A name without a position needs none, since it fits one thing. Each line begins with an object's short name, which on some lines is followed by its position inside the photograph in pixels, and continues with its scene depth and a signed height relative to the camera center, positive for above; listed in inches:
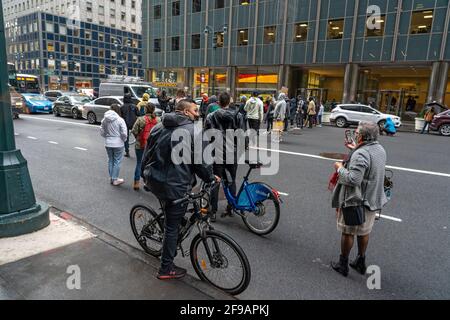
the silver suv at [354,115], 788.7 -29.0
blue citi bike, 181.0 -61.8
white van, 796.6 +9.1
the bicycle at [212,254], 124.6 -63.3
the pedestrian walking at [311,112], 745.4 -24.6
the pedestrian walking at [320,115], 867.1 -35.3
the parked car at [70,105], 808.9 -38.0
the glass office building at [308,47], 1005.2 +199.8
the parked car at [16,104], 736.9 -37.1
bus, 1268.0 +19.3
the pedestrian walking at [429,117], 749.9 -23.1
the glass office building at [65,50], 2748.5 +372.3
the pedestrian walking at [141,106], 341.1 -13.3
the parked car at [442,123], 706.8 -35.2
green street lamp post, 161.3 -49.1
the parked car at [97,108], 688.4 -36.0
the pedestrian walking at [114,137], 266.1 -37.0
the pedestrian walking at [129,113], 370.9 -22.9
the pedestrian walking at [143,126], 254.7 -25.8
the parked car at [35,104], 895.1 -41.8
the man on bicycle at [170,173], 122.4 -30.2
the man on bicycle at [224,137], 196.9 -24.3
